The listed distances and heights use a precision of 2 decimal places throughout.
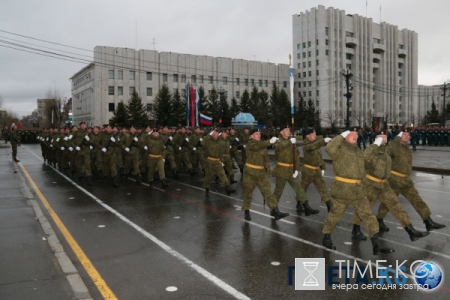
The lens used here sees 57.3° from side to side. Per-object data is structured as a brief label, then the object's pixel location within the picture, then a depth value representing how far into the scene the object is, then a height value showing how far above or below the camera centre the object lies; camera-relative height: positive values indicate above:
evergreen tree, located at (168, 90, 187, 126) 65.81 +3.45
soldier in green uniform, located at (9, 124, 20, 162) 20.84 -0.27
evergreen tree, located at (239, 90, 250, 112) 77.09 +5.45
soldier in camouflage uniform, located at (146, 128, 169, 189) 13.03 -0.71
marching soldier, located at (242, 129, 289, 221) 8.50 -0.95
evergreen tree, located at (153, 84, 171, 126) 65.62 +3.79
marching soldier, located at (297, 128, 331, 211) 9.24 -0.84
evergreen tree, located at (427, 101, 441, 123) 90.50 +2.91
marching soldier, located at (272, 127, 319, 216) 9.18 -0.82
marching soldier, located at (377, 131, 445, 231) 7.44 -0.92
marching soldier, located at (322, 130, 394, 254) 6.45 -0.85
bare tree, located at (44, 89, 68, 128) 87.44 +5.59
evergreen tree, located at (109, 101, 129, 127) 64.31 +2.66
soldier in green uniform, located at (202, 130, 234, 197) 11.47 -0.73
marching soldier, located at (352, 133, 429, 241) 6.85 -0.87
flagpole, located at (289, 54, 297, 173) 9.07 +0.61
